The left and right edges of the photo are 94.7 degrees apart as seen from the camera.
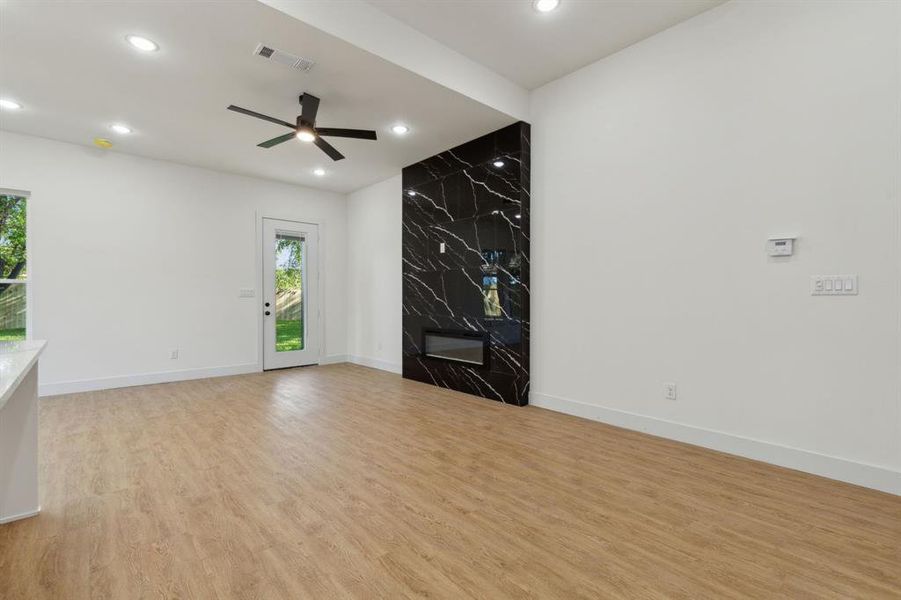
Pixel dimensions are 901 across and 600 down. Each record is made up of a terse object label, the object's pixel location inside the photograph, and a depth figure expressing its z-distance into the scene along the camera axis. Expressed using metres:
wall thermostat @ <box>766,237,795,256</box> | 2.78
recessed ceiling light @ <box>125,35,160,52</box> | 2.97
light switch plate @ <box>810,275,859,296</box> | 2.56
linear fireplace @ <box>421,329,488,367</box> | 4.82
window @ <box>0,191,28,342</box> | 4.64
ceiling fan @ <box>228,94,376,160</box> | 3.65
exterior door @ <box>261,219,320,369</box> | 6.48
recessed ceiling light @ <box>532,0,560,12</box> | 3.03
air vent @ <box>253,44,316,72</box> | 3.02
